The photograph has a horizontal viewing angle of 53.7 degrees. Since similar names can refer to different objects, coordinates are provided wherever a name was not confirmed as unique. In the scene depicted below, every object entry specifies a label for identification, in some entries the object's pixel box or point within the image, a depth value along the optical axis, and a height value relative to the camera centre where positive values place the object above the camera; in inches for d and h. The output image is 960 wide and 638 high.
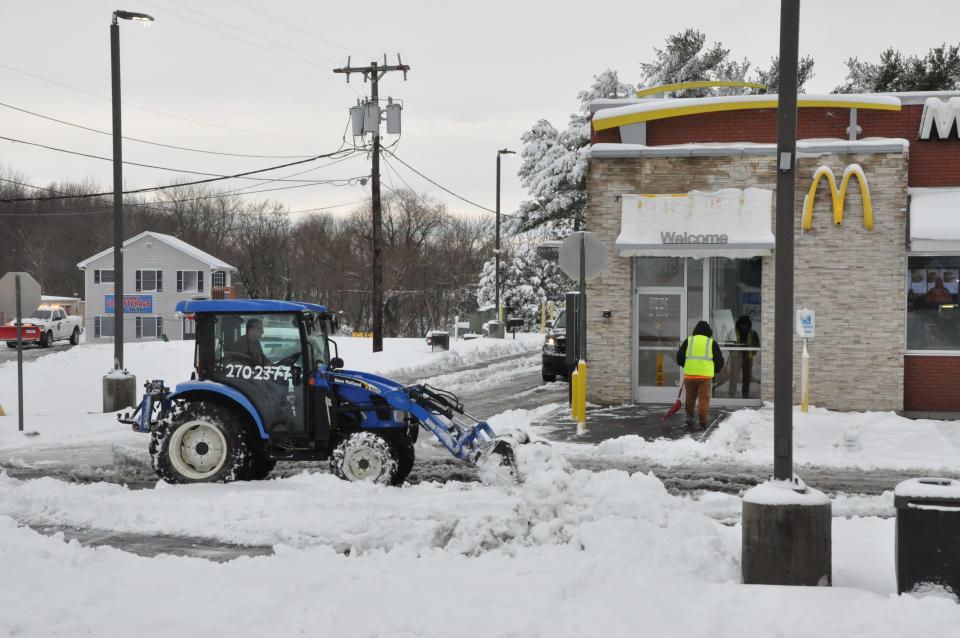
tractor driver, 401.1 -17.4
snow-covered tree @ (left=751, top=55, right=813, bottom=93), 1870.1 +467.3
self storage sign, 2608.3 +0.2
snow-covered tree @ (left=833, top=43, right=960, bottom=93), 1676.9 +424.2
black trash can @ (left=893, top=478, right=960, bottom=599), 227.1 -55.6
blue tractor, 394.9 -43.1
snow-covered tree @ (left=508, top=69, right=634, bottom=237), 1785.2 +258.3
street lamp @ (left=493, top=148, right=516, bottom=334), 1728.3 +97.8
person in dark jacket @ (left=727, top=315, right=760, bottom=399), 701.9 -37.5
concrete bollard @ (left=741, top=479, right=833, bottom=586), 243.1 -59.9
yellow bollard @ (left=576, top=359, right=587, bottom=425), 578.9 -52.9
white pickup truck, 1729.8 -47.6
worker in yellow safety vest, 584.7 -35.8
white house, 2635.3 +60.6
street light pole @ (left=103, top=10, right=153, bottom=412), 687.7 +37.7
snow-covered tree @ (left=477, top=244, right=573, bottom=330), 2359.7 +54.4
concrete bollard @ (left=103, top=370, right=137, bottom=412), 687.1 -63.8
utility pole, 1214.3 +141.7
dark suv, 899.4 -48.8
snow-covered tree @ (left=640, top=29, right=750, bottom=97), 1777.8 +461.7
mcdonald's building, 674.8 +44.5
